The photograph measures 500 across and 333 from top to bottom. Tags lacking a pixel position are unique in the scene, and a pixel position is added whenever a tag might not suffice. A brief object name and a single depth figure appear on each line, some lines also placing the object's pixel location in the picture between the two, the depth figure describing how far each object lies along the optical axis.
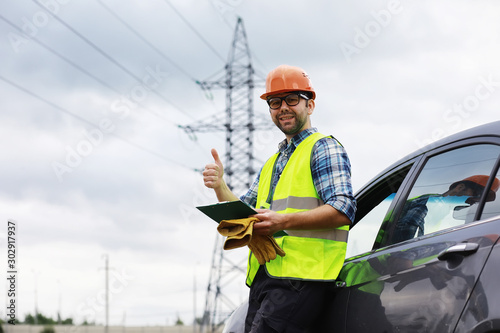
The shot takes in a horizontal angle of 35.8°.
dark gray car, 2.80
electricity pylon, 24.47
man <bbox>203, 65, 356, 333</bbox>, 3.56
